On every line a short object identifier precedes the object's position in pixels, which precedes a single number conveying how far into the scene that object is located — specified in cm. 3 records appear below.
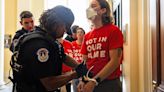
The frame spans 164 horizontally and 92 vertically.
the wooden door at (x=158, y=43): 153
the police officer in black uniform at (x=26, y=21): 305
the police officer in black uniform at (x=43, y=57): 148
